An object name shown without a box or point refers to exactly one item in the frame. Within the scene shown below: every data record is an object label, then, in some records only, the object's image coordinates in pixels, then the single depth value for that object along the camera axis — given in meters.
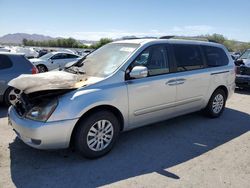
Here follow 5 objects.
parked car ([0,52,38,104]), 5.13
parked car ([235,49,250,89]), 7.33
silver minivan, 2.79
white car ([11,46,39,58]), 20.34
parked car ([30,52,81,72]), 12.25
